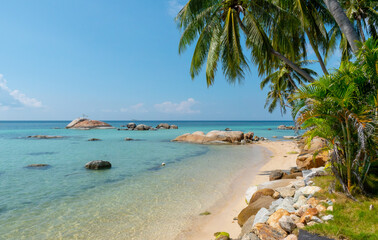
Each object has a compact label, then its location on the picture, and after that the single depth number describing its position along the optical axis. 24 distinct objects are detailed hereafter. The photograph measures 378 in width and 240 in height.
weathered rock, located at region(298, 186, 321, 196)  5.30
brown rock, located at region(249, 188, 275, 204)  6.32
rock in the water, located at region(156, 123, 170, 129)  71.69
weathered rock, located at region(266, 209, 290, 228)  4.07
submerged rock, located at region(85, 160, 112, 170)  13.31
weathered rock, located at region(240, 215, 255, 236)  4.65
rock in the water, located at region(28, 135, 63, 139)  36.75
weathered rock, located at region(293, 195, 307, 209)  4.79
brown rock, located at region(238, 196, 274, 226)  5.50
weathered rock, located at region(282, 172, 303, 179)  9.15
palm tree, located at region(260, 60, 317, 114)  22.69
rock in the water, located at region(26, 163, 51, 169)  13.85
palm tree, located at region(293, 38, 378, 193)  4.78
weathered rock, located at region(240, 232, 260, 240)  3.91
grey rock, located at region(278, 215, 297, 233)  3.82
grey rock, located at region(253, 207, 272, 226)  4.39
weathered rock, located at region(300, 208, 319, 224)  4.01
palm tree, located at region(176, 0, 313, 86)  10.63
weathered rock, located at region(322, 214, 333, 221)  3.99
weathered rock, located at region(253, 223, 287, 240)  3.74
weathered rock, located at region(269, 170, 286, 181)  9.61
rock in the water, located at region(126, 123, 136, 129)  70.31
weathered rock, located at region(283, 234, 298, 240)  3.55
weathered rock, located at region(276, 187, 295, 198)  5.91
